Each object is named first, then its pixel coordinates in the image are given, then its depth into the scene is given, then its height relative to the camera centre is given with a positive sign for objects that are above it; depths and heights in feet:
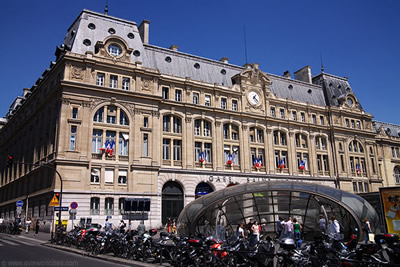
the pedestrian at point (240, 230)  60.18 -3.07
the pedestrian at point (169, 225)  119.85 -3.92
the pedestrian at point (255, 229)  58.35 -2.84
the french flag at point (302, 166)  174.50 +21.34
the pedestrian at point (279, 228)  67.92 -3.35
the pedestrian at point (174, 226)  119.44 -4.27
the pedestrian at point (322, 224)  72.08 -2.83
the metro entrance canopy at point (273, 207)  67.72 +0.74
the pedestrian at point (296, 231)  66.69 -3.82
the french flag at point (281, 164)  168.36 +21.50
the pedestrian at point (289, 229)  61.85 -3.17
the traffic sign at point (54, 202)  89.27 +3.60
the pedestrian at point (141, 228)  70.79 -2.70
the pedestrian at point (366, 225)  61.93 -2.81
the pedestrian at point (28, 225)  124.84 -2.72
